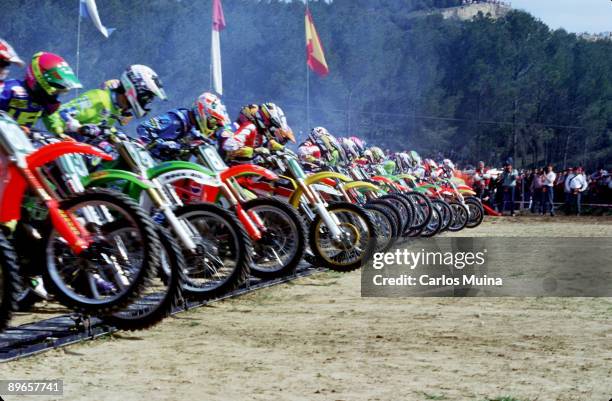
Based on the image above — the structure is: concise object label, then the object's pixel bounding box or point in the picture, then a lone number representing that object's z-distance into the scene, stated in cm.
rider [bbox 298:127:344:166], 1648
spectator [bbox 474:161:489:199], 3722
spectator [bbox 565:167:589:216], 3634
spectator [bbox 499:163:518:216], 3659
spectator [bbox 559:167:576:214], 3691
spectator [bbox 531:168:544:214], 3772
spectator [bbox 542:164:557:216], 3634
